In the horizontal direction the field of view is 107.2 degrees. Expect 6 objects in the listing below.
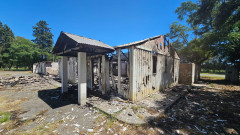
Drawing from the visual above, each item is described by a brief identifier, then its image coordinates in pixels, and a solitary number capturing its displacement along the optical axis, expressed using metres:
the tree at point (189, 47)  12.05
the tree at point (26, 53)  23.01
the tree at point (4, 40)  26.61
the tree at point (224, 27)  6.30
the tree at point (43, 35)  32.78
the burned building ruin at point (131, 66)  4.11
